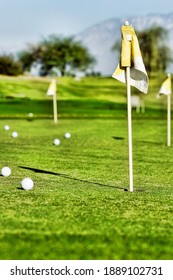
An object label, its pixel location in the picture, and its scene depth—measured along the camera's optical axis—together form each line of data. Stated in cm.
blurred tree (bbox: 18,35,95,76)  13038
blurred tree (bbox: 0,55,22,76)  10851
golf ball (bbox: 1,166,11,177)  1376
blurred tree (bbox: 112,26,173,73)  11469
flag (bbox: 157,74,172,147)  2145
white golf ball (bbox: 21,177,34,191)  1173
